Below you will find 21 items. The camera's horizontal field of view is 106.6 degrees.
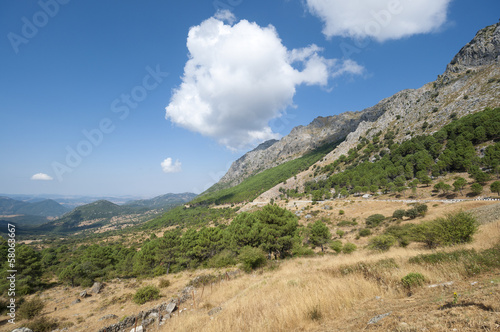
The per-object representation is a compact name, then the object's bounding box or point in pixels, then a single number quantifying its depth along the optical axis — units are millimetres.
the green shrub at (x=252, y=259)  20750
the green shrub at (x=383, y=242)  22134
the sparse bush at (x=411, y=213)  37938
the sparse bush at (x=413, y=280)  7245
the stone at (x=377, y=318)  5051
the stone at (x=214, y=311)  10789
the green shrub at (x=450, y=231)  14492
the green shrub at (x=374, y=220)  41531
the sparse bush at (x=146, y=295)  17531
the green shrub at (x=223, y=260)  26594
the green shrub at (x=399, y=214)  39844
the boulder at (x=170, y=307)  13199
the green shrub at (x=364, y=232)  37781
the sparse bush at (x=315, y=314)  6962
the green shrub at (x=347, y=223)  46150
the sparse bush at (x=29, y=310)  17141
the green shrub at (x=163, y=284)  21881
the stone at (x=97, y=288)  25088
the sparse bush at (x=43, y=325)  13519
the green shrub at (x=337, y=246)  29181
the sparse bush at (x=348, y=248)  27297
